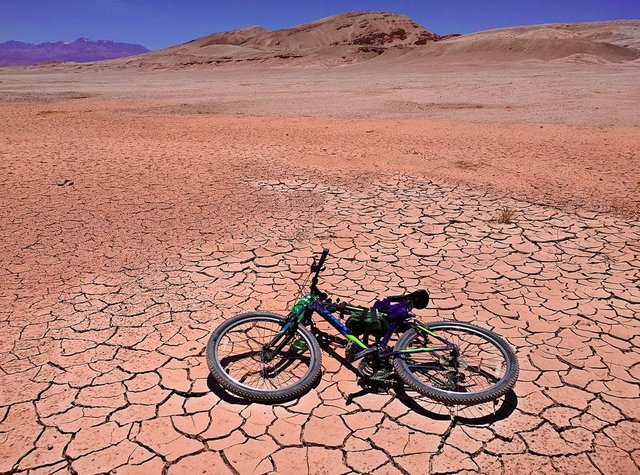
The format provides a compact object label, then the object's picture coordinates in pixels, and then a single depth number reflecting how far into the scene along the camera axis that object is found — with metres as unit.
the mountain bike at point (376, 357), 3.00
